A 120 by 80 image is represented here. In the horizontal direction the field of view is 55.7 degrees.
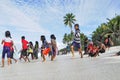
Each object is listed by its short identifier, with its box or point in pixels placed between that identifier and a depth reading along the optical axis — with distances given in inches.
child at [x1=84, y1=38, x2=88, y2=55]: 316.5
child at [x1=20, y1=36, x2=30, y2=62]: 273.2
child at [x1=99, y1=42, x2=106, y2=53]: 287.5
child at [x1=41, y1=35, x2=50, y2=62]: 240.8
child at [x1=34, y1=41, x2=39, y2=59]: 357.7
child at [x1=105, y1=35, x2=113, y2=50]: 428.7
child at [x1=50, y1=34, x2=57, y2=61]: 238.9
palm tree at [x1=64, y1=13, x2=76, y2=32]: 1424.3
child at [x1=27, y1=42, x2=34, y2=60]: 318.2
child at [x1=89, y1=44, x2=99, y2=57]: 249.7
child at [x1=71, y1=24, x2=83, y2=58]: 239.5
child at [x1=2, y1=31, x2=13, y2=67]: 206.3
